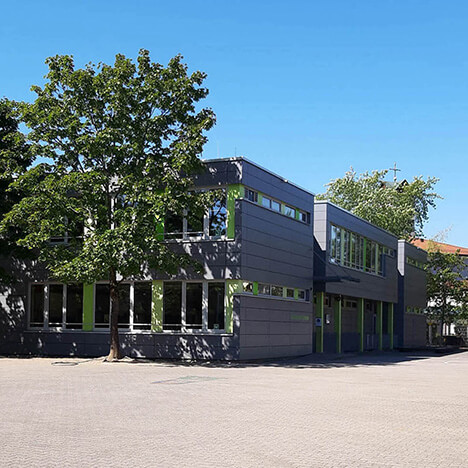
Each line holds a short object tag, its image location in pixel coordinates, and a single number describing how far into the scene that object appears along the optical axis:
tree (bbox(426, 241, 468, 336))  55.75
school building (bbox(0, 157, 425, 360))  26.83
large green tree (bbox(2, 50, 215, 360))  23.97
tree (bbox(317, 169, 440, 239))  64.50
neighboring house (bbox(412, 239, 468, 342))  60.22
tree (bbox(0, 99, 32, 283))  25.94
